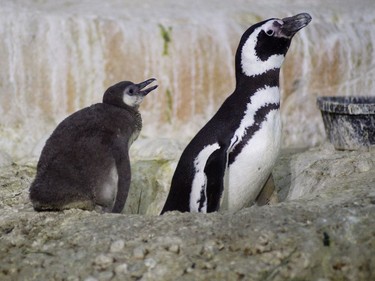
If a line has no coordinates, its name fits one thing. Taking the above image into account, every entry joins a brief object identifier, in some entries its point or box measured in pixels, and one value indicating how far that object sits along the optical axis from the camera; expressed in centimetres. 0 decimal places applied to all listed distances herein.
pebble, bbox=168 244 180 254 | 747
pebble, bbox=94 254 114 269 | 745
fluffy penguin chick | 923
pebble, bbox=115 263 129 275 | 730
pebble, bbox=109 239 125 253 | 764
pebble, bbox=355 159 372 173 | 1010
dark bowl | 1159
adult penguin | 950
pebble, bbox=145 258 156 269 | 732
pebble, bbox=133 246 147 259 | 747
